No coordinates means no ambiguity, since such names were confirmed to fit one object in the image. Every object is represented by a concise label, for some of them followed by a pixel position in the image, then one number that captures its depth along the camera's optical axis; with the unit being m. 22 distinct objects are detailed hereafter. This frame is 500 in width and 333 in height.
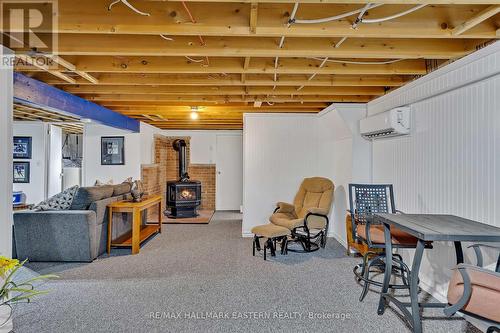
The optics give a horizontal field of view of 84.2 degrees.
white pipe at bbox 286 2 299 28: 1.77
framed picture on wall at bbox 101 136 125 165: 5.95
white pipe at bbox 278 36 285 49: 2.27
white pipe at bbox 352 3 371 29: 1.76
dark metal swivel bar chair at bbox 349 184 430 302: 2.80
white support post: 2.04
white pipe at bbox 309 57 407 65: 2.79
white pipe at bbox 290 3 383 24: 1.81
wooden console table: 3.86
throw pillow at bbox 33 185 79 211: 3.64
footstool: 3.62
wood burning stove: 6.46
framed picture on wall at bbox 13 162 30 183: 6.29
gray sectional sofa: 3.45
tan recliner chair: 3.95
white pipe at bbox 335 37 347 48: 2.28
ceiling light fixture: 4.67
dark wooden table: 1.75
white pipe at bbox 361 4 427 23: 1.83
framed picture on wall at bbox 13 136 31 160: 6.37
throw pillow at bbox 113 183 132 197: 4.25
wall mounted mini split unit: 3.12
